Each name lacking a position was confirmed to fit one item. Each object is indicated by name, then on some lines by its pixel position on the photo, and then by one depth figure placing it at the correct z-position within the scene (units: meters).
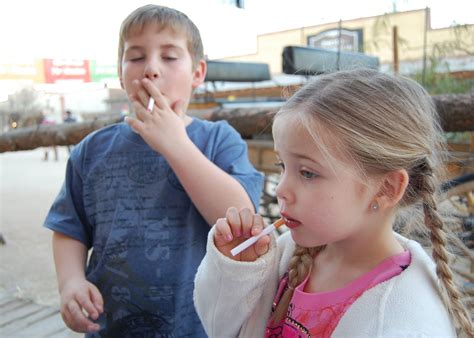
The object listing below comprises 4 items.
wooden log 2.51
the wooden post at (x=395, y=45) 4.60
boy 1.02
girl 0.75
